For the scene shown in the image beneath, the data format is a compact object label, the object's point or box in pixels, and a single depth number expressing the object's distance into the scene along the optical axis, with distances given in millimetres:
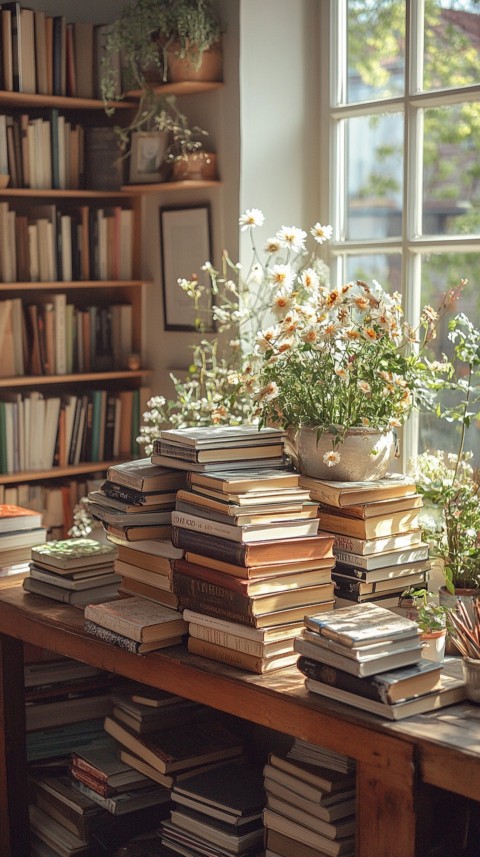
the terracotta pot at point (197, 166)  3355
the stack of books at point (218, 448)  2262
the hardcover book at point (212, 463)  2256
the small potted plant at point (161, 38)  3195
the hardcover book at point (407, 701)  1895
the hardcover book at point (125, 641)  2248
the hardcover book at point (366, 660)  1902
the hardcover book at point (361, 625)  1933
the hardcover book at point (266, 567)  2121
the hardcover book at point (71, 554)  2646
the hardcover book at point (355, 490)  2291
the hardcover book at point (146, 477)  2360
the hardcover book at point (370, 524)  2297
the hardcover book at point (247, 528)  2129
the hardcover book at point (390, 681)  1887
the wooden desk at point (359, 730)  1816
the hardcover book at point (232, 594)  2113
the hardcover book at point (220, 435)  2268
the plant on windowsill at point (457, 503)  2408
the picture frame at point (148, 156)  3590
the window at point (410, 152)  2861
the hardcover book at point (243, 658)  2127
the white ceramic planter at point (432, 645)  2124
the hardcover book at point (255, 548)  2121
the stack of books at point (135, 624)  2248
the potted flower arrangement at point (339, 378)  2338
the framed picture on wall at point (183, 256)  3500
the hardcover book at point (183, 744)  2662
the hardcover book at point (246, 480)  2168
